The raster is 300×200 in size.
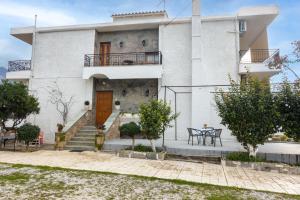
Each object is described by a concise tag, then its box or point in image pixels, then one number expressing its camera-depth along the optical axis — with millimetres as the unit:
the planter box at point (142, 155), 9500
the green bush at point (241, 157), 8457
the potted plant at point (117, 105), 15366
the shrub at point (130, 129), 11141
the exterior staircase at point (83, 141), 11844
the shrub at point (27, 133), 10953
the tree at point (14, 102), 11133
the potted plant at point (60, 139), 11680
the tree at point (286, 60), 13288
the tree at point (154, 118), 9695
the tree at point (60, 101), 15898
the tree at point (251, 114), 8430
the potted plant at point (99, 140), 11275
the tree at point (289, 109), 8344
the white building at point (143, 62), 14266
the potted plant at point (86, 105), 15537
